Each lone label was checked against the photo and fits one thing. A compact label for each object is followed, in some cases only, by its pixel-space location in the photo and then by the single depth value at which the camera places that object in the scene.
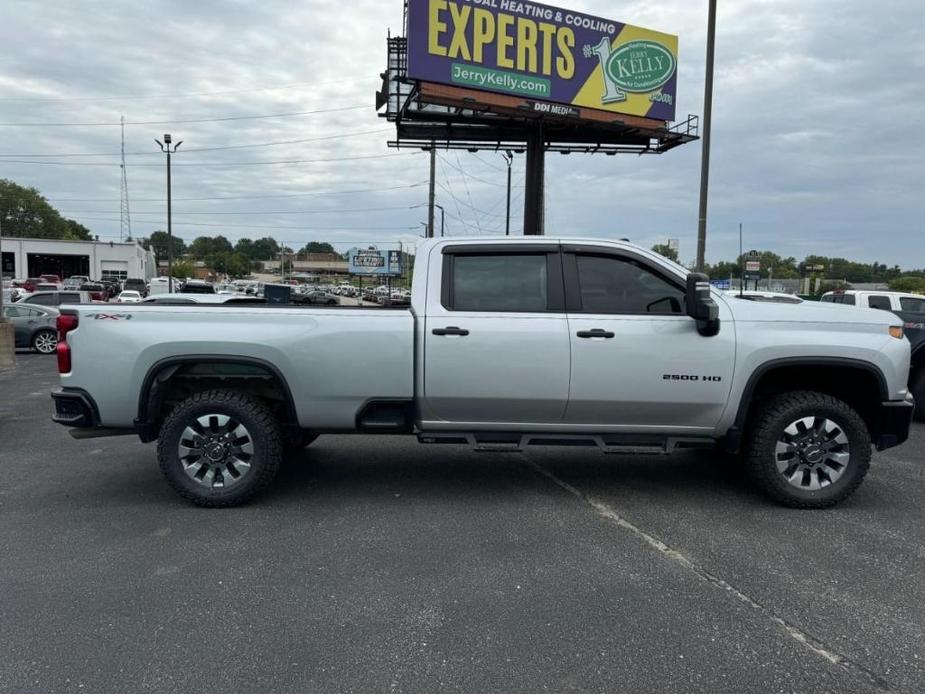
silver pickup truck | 4.84
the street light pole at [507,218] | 36.01
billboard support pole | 28.47
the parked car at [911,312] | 9.23
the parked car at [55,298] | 19.23
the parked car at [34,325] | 17.00
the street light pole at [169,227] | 35.47
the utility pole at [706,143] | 14.92
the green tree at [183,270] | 114.00
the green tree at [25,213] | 99.12
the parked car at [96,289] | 31.84
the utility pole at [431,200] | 35.75
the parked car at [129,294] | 32.26
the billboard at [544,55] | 24.28
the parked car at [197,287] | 30.33
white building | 67.44
